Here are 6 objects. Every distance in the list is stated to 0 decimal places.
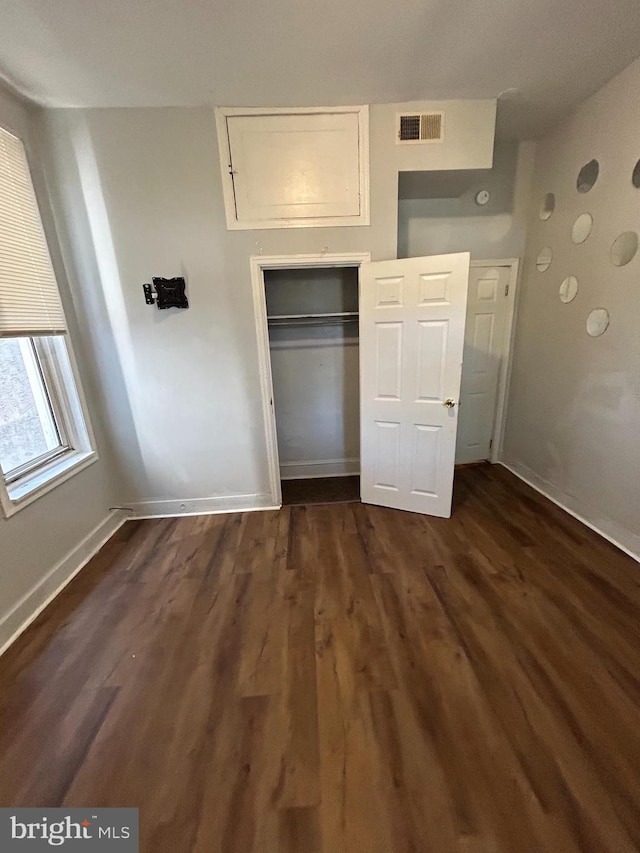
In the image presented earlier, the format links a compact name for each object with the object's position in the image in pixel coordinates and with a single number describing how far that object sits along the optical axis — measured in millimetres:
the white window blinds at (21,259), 2070
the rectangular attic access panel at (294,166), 2434
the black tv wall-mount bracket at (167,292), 2584
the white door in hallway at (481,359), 3408
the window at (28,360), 2090
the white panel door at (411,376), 2500
